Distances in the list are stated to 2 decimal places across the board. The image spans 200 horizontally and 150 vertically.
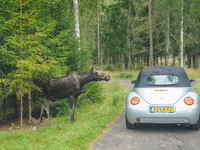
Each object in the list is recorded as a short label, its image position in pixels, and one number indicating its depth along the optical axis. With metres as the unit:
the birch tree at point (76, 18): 11.79
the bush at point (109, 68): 34.91
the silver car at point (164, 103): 5.40
